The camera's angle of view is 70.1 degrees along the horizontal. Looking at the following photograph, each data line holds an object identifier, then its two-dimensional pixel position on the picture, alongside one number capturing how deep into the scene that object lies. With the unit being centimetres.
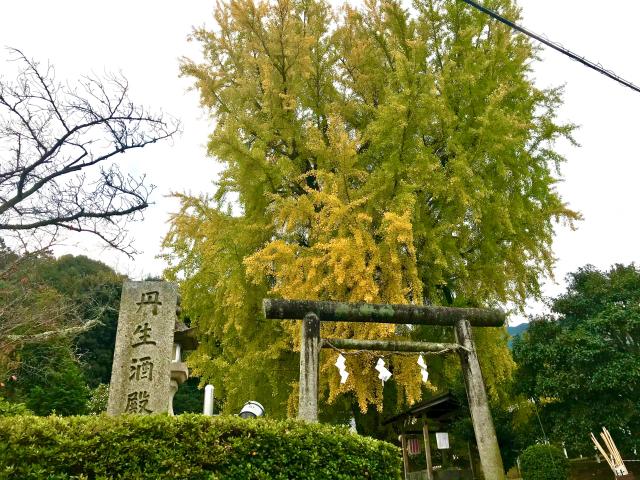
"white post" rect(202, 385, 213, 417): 654
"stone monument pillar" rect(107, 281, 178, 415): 526
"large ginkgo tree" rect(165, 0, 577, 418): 754
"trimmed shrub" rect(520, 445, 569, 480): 1062
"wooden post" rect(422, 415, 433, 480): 1268
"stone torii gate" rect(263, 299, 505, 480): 521
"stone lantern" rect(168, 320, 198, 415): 898
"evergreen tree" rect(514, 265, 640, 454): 1130
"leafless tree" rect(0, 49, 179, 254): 654
